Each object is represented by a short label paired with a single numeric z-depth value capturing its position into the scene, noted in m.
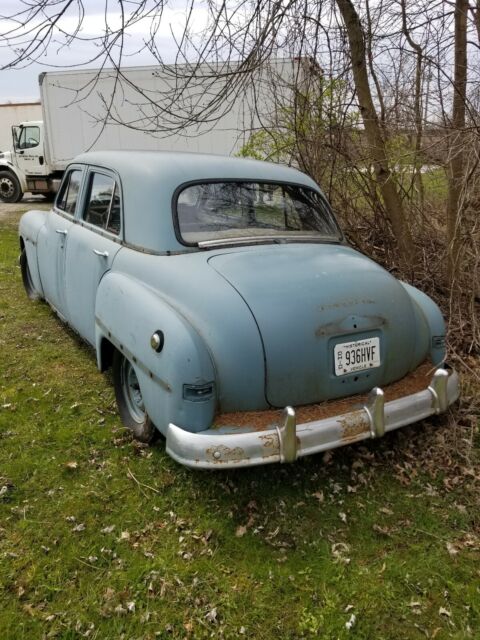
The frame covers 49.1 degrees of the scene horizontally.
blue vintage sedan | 2.66
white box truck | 14.10
